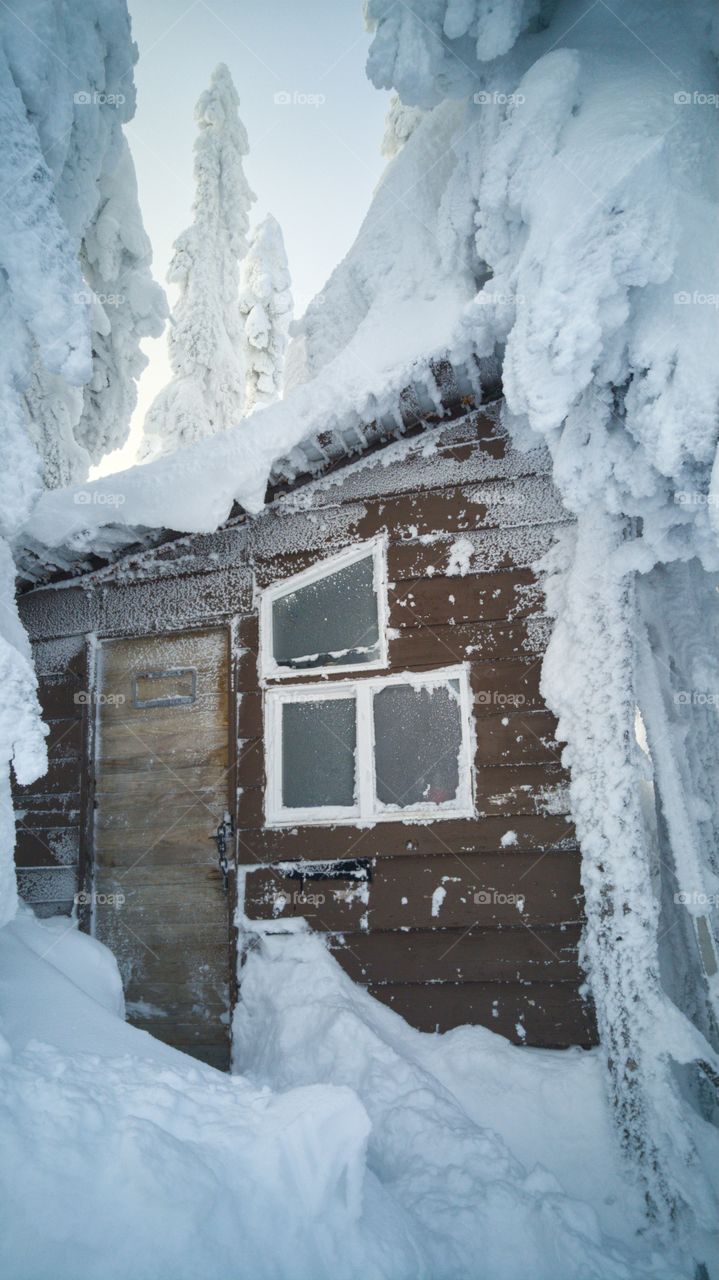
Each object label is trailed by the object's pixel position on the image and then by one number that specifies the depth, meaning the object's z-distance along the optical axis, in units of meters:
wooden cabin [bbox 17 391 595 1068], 3.72
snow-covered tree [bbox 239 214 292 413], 16.91
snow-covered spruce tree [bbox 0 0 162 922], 2.53
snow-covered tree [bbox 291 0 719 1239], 2.89
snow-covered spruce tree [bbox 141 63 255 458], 15.60
